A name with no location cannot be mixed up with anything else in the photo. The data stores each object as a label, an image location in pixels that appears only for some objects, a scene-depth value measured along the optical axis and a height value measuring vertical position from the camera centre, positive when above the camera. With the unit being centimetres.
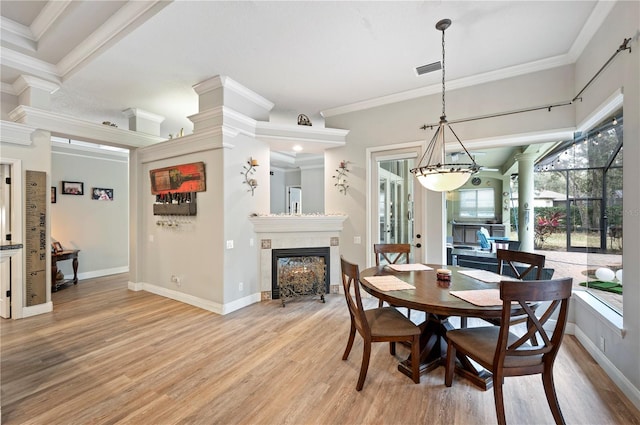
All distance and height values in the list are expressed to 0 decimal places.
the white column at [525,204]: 648 +18
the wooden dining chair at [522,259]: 258 -48
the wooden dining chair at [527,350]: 157 -84
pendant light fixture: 244 +35
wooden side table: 476 -86
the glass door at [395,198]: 418 +23
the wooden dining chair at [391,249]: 339 -45
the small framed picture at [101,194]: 591 +46
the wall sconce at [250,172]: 400 +61
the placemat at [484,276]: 247 -60
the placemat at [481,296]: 186 -62
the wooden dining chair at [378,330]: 212 -93
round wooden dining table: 186 -64
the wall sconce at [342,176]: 461 +62
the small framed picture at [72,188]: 548 +55
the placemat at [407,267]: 291 -60
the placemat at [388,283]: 226 -61
